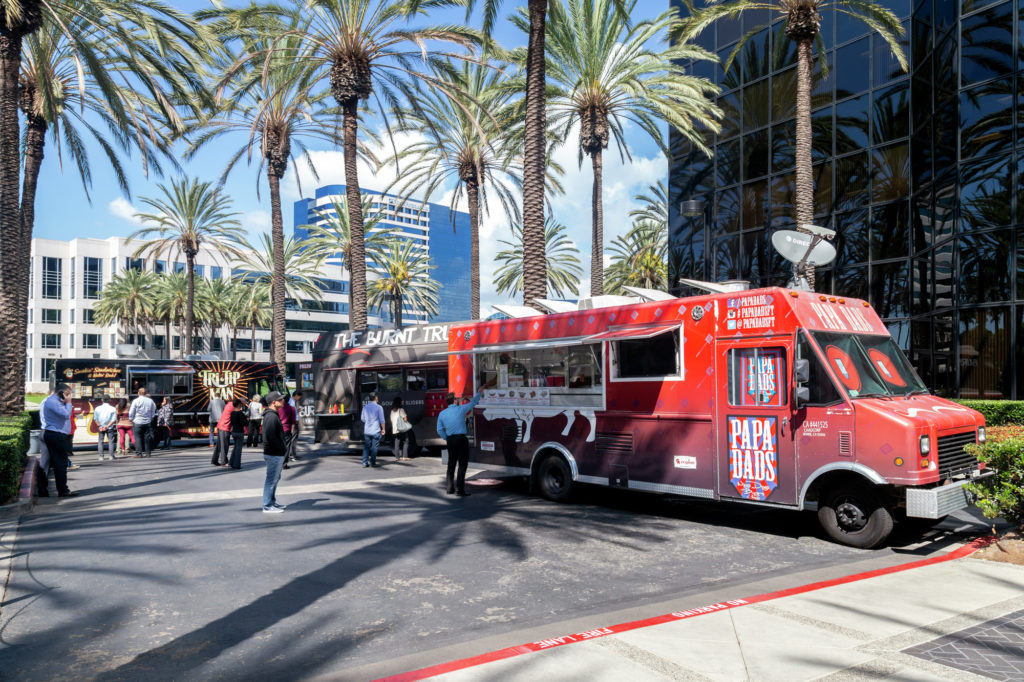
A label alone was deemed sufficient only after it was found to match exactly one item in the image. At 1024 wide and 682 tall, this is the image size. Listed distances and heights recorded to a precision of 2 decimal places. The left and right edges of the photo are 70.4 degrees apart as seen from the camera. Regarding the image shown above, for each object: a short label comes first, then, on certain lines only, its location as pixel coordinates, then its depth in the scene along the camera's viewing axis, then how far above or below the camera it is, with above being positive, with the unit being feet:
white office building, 263.90 +26.71
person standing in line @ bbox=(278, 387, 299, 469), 55.06 -3.33
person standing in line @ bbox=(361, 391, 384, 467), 55.88 -3.87
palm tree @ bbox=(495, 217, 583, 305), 180.38 +26.78
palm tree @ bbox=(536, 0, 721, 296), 76.38 +32.43
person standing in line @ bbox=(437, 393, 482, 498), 40.06 -3.24
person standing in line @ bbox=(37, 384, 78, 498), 39.93 -3.17
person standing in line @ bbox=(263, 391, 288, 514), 34.35 -3.22
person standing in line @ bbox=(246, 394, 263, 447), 65.62 -3.45
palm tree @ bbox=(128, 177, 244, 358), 146.41 +32.19
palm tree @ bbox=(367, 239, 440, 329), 175.11 +25.48
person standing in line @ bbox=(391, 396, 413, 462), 60.29 -4.17
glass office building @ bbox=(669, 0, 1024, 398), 58.49 +20.21
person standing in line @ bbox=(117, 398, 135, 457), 66.74 -4.67
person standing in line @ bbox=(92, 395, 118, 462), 61.31 -3.69
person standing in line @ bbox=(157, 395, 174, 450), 73.15 -4.51
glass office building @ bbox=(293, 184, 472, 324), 538.84 +142.57
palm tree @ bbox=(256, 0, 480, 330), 72.08 +33.61
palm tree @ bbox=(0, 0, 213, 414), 47.93 +21.88
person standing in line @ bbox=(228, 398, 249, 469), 54.03 -4.21
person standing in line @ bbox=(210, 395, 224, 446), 62.49 -2.65
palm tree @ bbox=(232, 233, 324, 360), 180.75 +29.08
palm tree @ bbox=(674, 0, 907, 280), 56.80 +24.98
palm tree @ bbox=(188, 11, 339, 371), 79.61 +34.43
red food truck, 26.84 -1.52
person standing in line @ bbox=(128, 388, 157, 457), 63.21 -3.70
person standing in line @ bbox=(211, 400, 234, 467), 55.83 -4.40
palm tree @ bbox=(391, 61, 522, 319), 91.20 +29.91
